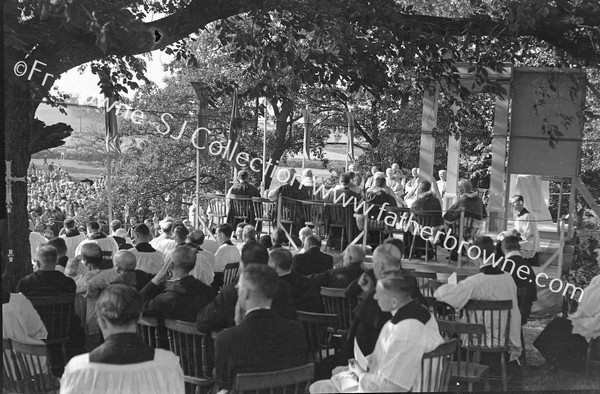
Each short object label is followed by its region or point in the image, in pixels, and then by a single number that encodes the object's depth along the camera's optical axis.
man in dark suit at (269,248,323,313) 6.77
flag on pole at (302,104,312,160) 14.69
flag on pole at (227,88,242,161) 12.24
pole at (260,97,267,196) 15.55
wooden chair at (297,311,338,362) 6.71
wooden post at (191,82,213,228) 11.30
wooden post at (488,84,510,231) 15.01
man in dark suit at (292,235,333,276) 8.35
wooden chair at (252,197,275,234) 13.55
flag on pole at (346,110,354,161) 15.12
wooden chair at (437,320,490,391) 5.98
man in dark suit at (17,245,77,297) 7.09
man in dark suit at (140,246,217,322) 6.08
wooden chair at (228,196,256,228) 13.86
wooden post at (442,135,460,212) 15.88
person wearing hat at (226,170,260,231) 14.20
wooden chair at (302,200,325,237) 12.84
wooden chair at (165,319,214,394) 5.82
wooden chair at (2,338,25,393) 5.73
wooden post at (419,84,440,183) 14.56
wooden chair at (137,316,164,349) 6.02
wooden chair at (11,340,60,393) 5.21
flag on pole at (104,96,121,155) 12.16
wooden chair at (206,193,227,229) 14.89
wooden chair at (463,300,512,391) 6.93
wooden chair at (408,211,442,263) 12.02
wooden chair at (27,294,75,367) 6.80
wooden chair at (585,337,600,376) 8.08
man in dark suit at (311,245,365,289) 7.34
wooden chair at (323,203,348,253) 12.66
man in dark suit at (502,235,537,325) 8.36
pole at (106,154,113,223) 11.29
